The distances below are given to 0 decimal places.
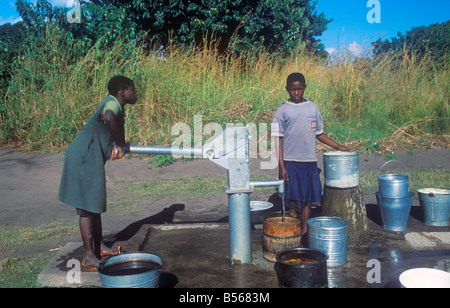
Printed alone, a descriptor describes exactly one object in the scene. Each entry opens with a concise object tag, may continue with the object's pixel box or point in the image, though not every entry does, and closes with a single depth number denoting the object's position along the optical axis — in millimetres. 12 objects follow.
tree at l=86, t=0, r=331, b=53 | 11789
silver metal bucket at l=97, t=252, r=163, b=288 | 2277
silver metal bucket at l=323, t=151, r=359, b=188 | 3639
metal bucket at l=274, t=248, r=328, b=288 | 2646
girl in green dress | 3031
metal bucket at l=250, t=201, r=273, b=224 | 4318
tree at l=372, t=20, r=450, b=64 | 9984
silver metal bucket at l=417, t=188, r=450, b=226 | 4074
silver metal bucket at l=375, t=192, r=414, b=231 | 3945
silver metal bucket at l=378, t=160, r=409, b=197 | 4027
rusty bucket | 3156
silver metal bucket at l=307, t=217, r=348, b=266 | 3084
